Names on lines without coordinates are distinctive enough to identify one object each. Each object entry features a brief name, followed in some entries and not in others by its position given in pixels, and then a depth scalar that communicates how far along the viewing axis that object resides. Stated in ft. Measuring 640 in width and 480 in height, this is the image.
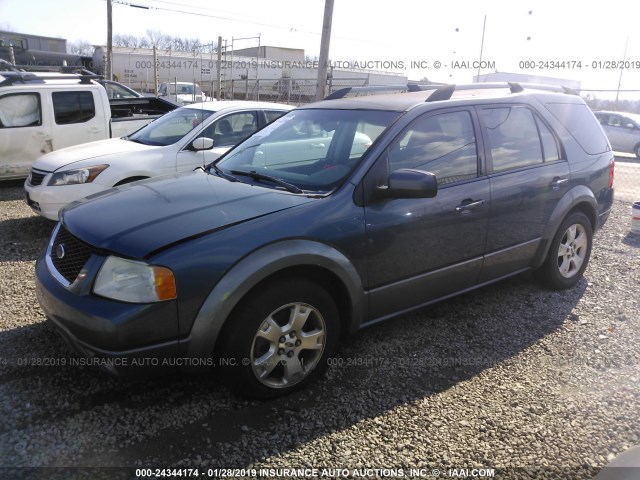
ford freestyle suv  8.35
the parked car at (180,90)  84.02
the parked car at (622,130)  61.46
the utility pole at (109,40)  80.84
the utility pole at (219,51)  51.75
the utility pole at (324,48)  36.96
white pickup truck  26.32
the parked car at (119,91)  52.31
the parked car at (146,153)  19.12
